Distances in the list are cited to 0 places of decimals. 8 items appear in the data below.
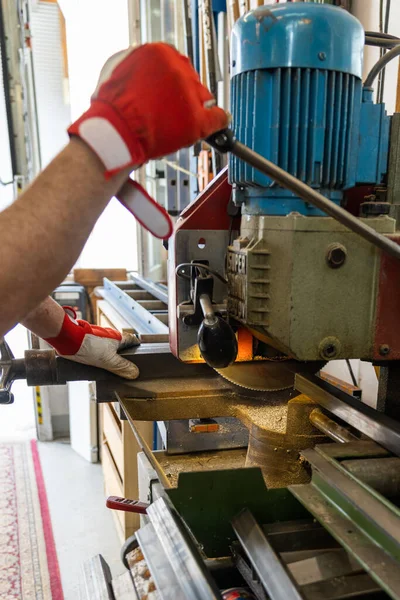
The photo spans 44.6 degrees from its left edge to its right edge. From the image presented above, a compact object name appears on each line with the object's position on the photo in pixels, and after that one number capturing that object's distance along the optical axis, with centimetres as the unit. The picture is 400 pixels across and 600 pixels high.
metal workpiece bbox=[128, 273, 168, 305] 209
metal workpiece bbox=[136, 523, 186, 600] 59
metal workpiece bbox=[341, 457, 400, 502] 67
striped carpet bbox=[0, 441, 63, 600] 200
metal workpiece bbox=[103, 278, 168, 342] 152
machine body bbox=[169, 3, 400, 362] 72
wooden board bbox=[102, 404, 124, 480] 202
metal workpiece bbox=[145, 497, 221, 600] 55
